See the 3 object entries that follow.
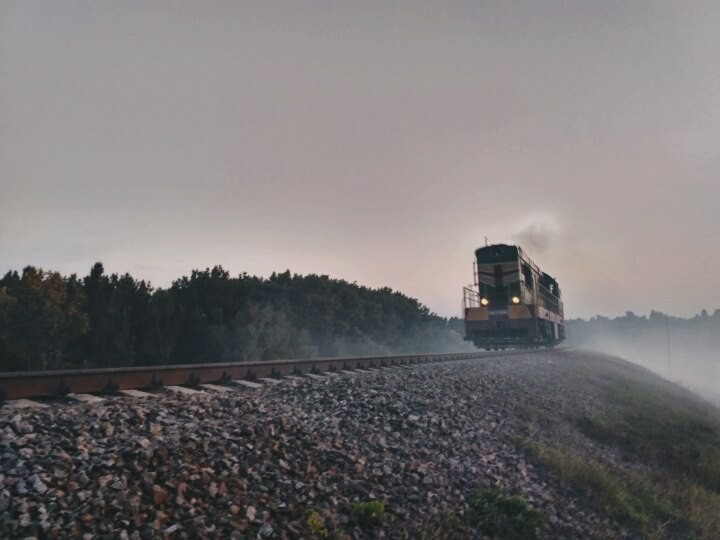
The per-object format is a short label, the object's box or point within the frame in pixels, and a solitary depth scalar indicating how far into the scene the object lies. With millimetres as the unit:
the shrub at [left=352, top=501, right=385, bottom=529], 5234
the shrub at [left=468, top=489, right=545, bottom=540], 6000
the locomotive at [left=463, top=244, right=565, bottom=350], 27453
